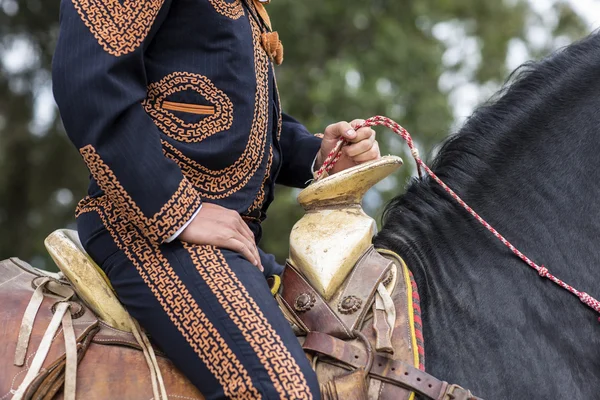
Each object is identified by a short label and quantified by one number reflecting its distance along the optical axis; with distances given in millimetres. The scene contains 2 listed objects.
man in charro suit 3936
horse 4266
